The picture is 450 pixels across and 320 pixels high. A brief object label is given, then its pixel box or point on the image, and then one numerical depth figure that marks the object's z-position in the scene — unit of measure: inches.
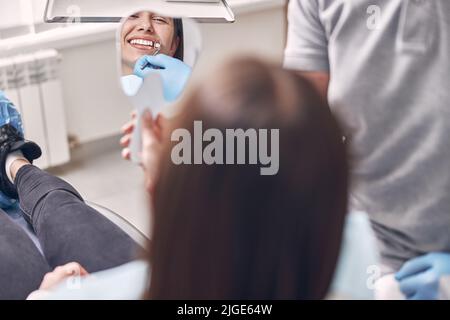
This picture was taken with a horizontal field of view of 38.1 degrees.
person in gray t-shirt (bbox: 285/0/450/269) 37.3
